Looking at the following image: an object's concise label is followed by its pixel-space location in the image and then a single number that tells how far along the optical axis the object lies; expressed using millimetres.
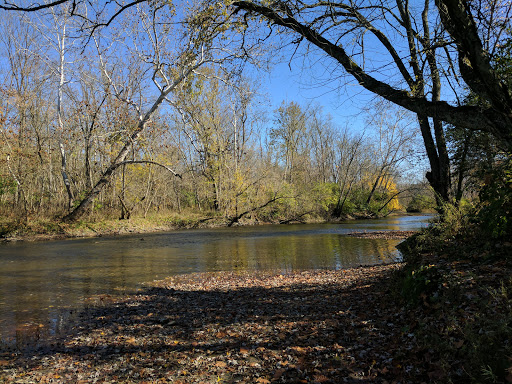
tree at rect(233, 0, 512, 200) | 4340
